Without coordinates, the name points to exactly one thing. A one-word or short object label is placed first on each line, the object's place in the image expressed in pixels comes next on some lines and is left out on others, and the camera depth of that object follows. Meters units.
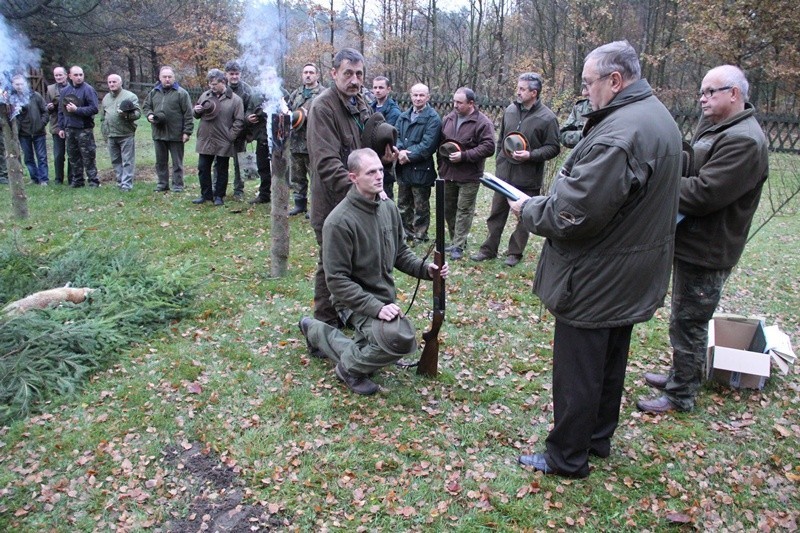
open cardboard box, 4.39
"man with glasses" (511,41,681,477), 2.80
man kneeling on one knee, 4.02
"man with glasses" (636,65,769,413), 3.61
